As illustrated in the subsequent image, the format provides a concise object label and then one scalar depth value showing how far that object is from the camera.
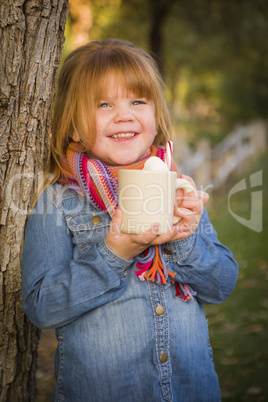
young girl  1.07
